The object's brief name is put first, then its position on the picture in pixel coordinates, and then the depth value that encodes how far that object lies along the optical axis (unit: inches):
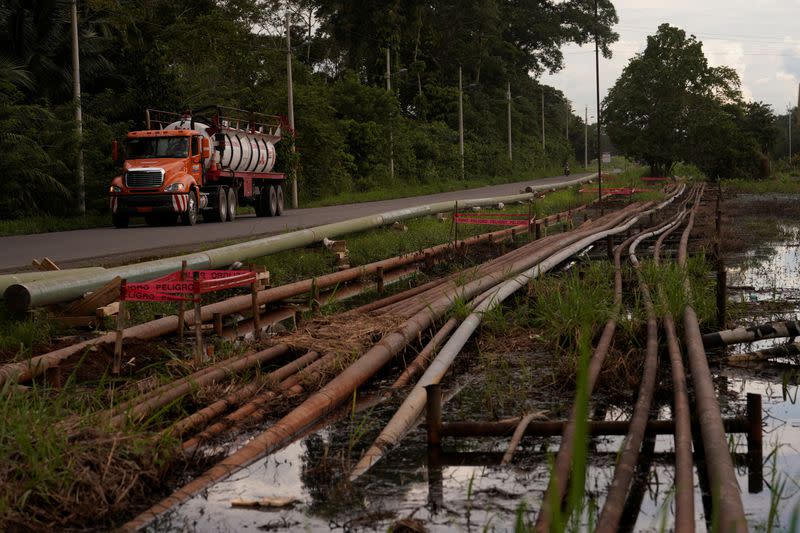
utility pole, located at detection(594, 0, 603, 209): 1515.7
